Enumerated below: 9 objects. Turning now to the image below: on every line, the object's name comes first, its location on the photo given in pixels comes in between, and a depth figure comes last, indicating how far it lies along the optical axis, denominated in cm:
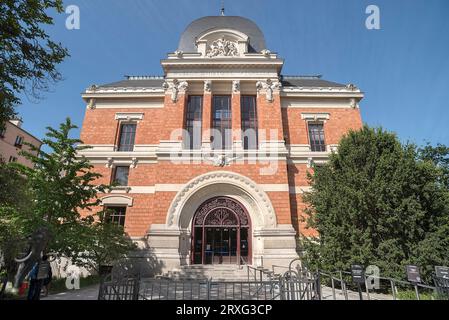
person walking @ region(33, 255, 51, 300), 625
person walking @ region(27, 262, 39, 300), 639
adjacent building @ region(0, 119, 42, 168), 2830
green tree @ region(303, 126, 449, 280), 984
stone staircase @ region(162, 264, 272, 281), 1310
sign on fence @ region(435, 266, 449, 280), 728
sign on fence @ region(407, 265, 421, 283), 704
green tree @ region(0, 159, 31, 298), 890
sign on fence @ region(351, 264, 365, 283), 732
